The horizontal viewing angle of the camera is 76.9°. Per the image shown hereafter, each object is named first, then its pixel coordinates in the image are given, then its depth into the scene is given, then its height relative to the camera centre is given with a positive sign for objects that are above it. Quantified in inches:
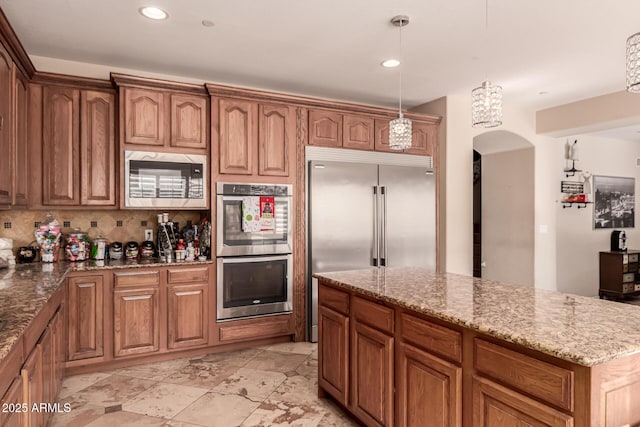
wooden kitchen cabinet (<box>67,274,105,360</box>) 123.8 -31.5
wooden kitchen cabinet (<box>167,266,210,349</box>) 137.3 -31.8
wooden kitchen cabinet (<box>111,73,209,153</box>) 134.3 +34.6
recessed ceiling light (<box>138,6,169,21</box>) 105.6 +54.2
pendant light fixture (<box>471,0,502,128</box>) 91.8 +25.1
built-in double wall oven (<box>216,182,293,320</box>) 144.8 -12.9
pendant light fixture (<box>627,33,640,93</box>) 68.0 +25.6
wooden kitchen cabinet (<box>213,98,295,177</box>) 146.2 +29.2
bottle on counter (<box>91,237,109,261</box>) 141.3 -11.8
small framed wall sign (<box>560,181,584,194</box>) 239.9 +16.3
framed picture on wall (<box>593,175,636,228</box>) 262.2 +8.1
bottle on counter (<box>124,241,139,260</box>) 146.6 -13.0
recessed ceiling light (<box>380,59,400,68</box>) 142.4 +54.6
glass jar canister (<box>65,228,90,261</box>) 136.1 -10.8
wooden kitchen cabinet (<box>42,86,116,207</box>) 131.4 +22.7
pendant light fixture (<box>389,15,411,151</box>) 112.9 +23.8
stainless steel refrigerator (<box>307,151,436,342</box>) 158.1 -0.1
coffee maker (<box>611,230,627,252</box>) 259.3 -17.5
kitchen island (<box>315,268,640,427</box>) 50.6 -21.8
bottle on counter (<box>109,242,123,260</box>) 144.3 -12.8
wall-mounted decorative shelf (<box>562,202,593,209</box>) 244.2 +6.1
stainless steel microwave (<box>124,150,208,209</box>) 135.3 +12.3
